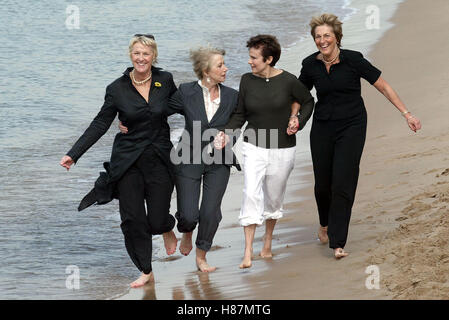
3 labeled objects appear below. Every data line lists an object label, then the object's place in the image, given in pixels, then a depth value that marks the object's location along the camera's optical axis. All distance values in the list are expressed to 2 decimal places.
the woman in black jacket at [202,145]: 14.06
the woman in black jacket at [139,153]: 13.83
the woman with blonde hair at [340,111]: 13.89
